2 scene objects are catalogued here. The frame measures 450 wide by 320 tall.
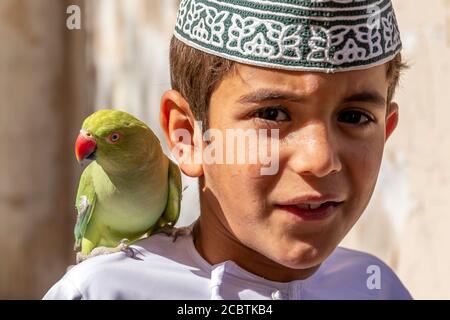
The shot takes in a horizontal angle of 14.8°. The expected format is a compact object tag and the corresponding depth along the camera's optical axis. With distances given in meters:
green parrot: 1.22
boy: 1.10
